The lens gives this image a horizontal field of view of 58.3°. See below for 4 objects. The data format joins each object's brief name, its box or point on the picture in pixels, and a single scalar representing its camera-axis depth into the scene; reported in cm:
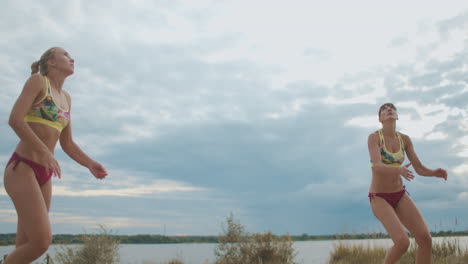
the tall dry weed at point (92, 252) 1015
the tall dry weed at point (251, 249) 1066
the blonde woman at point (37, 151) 378
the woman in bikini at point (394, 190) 573
